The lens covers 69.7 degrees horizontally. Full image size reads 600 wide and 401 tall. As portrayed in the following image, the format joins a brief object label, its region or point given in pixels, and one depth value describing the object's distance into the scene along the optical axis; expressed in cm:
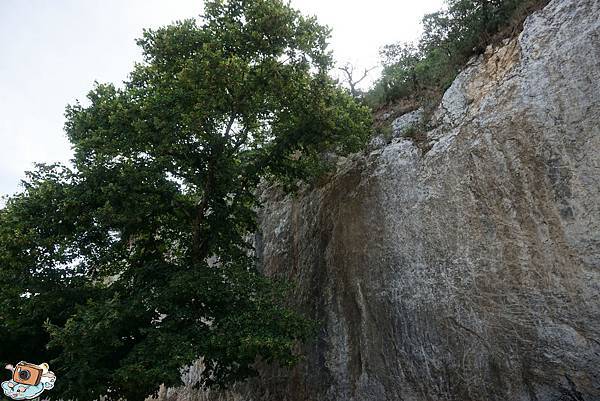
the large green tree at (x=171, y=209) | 823
